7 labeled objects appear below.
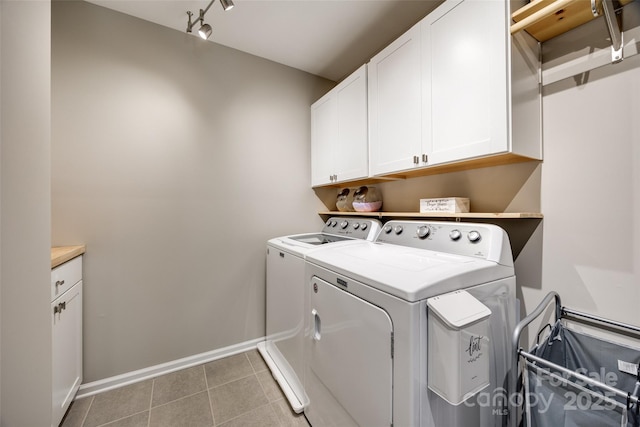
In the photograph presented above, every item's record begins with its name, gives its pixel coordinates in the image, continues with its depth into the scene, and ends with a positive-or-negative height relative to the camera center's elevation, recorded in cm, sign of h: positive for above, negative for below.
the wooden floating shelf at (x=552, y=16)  101 +84
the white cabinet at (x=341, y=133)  193 +66
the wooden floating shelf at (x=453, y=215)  122 -1
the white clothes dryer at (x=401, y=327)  86 -45
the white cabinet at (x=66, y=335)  131 -69
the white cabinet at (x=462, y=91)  113 +61
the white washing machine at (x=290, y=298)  160 -60
